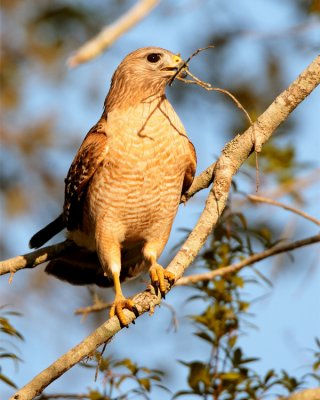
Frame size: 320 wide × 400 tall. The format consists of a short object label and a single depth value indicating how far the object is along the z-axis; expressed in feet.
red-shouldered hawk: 34.83
